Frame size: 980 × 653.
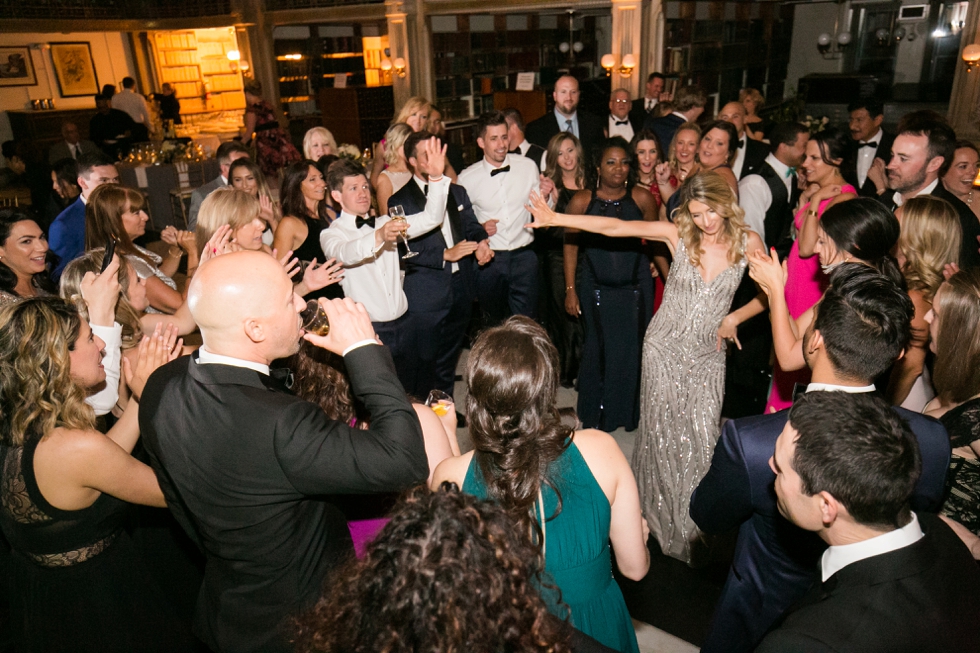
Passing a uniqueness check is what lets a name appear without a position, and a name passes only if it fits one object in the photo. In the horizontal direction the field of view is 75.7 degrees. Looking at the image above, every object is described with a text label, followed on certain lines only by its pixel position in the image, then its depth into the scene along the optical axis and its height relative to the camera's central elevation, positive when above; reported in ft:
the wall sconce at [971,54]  25.73 +1.14
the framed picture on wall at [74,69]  42.37 +3.55
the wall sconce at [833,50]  47.84 +2.91
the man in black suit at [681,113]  18.50 -0.46
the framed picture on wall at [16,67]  39.60 +3.52
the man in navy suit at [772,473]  4.98 -2.77
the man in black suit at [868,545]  3.41 -2.58
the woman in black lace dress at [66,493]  5.06 -2.91
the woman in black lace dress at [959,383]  5.43 -2.57
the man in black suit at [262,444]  4.38 -2.19
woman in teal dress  4.45 -2.50
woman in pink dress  8.95 -2.09
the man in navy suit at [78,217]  11.63 -1.65
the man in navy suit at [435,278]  11.31 -2.97
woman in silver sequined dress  8.63 -3.35
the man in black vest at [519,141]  16.01 -0.92
